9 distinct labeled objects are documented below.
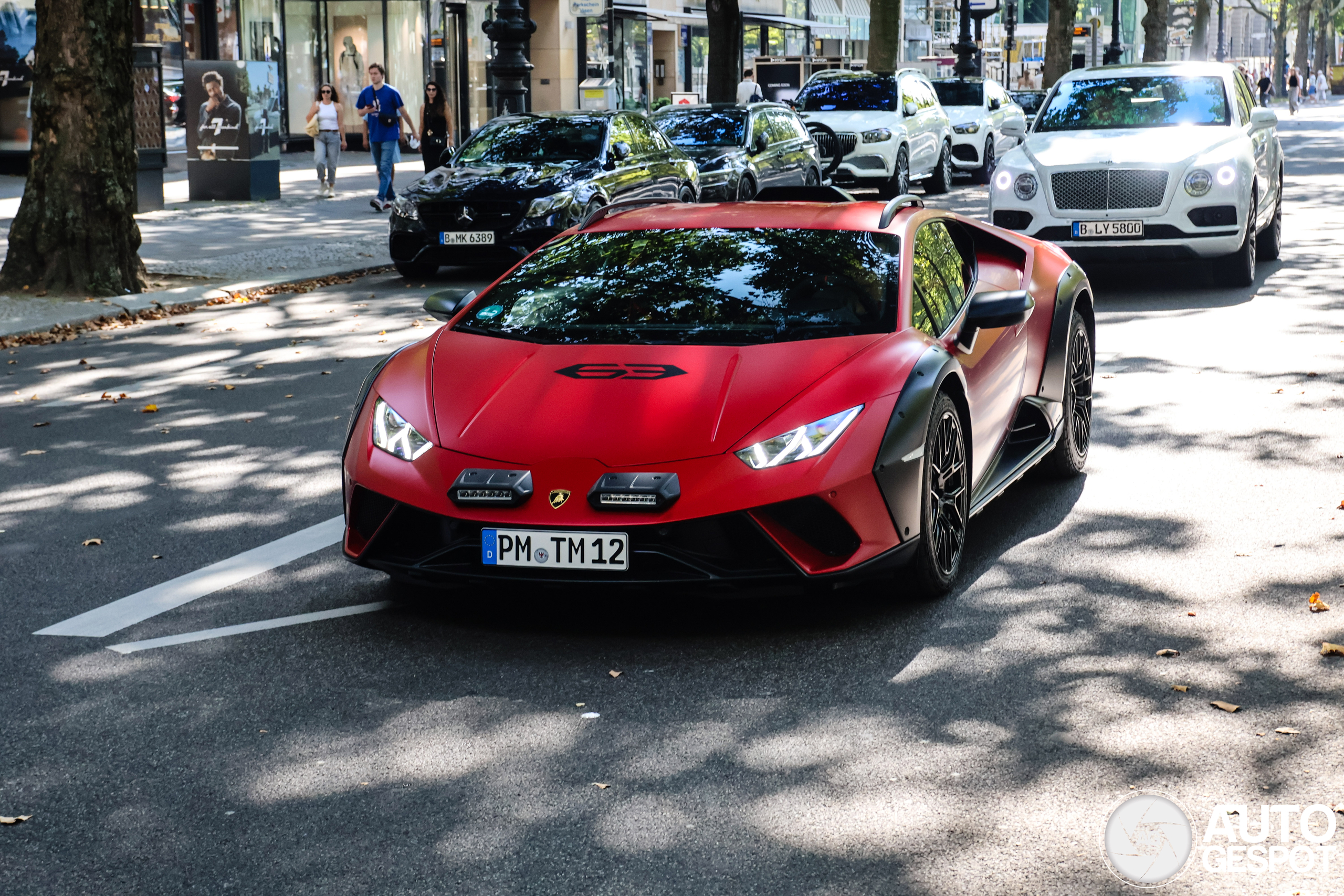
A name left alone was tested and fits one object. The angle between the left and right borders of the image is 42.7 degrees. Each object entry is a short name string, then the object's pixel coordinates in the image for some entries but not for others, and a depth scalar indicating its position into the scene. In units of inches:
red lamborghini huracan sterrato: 189.9
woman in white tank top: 893.2
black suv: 762.8
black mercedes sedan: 595.5
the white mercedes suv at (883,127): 950.4
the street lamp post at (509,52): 839.1
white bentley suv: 522.9
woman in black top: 903.7
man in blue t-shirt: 852.0
